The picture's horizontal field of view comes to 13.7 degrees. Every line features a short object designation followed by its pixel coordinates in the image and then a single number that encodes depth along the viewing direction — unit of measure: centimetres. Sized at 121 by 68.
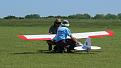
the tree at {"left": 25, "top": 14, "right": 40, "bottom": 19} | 15461
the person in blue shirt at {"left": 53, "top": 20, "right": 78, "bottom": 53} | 1878
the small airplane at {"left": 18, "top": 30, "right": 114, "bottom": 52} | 1853
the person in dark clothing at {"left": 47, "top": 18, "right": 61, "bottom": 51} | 2002
